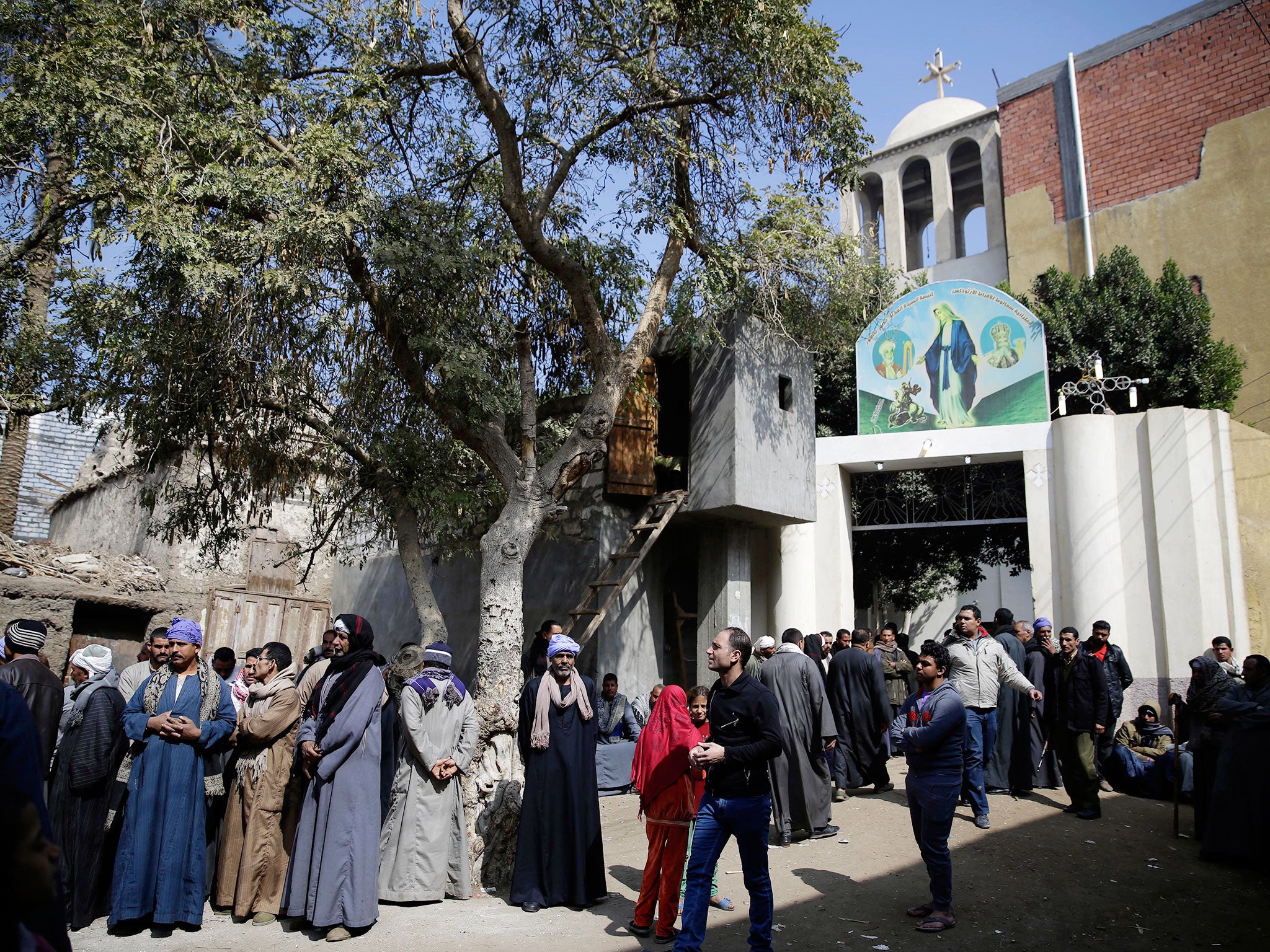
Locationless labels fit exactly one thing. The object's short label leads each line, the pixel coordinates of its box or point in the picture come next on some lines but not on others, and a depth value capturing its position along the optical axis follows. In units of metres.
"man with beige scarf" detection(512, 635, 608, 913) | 5.89
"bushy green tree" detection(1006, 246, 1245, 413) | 19.56
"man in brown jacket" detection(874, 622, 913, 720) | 11.02
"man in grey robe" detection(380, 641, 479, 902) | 5.82
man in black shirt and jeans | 4.64
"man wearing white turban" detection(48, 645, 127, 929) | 5.36
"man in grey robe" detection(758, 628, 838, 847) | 7.90
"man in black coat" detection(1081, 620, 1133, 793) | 9.07
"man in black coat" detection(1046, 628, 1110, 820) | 8.31
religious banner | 14.90
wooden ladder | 12.55
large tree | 8.65
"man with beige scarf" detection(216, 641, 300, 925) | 5.64
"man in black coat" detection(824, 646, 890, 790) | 9.48
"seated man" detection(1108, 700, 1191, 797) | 9.76
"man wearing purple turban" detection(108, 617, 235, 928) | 5.27
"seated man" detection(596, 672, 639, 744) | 11.58
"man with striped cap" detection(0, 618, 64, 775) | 5.36
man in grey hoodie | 5.52
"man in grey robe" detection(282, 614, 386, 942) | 5.32
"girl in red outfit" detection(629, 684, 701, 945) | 5.31
